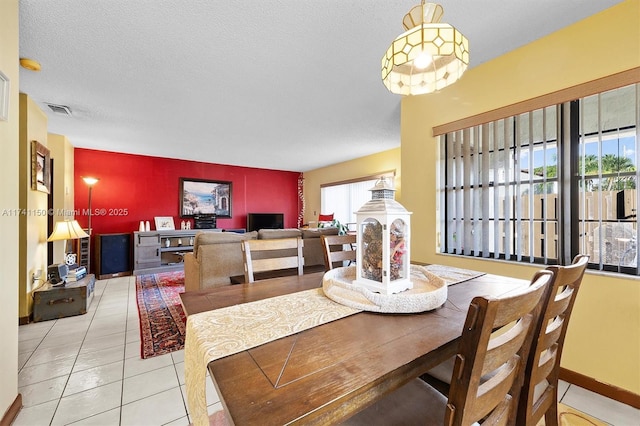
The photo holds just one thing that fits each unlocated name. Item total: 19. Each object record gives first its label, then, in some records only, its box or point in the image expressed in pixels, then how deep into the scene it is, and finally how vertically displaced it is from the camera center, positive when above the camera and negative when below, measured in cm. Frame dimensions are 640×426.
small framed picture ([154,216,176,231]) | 543 -21
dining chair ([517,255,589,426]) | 84 -50
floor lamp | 434 +43
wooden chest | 275 -94
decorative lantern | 108 -13
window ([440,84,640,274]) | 168 +21
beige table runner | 72 -38
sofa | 280 -49
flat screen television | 668 -21
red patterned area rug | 230 -115
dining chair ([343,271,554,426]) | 56 -38
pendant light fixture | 110 +73
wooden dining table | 53 -38
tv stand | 490 -71
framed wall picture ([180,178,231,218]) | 585 +36
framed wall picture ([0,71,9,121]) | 139 +62
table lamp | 307 -22
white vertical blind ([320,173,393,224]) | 579 +36
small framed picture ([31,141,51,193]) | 281 +53
